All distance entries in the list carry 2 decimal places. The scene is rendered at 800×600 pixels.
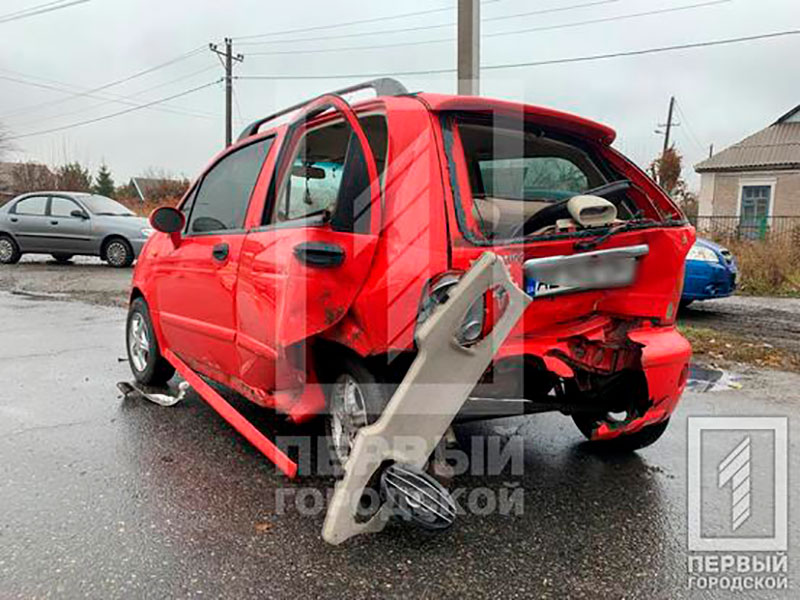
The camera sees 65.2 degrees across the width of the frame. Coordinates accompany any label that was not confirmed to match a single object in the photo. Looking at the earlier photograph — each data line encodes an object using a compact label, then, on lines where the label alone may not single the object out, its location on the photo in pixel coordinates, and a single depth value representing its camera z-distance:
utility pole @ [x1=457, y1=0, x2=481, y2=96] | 9.26
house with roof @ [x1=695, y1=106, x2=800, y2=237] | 25.83
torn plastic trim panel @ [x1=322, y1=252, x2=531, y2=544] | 2.35
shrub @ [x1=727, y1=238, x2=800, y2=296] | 11.71
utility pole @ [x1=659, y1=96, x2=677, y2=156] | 40.70
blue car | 8.11
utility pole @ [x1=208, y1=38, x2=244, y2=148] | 31.12
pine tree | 46.77
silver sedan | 13.03
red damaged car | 2.54
